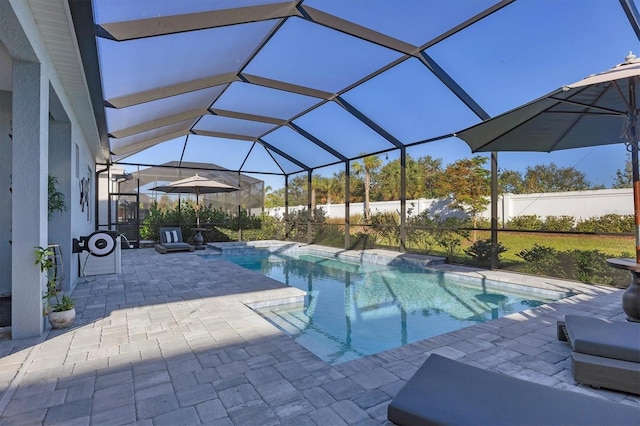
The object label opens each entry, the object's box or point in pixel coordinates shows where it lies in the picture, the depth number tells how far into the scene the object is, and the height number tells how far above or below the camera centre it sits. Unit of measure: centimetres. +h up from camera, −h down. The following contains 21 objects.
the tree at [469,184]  992 +98
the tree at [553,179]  763 +85
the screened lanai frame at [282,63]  435 +272
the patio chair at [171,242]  1046 -78
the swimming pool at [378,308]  422 -145
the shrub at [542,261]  698 -97
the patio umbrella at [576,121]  340 +111
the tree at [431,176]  1155 +140
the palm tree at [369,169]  1543 +219
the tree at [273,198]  1635 +98
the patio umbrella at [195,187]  1114 +105
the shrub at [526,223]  820 -20
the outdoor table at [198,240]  1178 -77
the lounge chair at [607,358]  234 -103
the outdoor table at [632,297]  352 -87
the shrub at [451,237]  874 -59
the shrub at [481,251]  790 -84
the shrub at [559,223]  750 -19
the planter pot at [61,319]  358 -104
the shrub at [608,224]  659 -20
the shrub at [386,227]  1109 -35
